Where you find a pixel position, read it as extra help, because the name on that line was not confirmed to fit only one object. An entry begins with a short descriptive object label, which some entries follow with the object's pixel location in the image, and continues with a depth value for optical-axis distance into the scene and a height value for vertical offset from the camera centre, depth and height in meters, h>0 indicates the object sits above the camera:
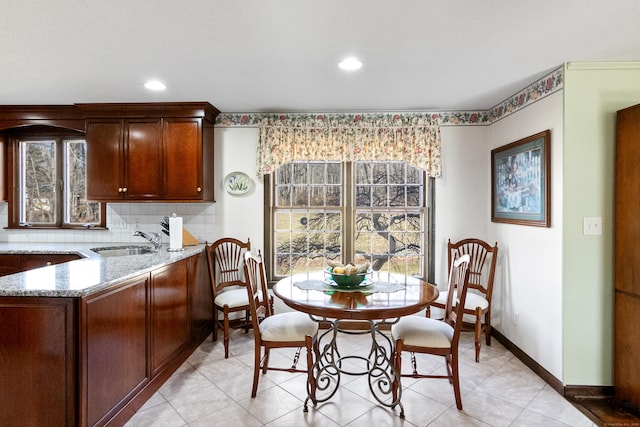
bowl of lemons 2.43 -0.45
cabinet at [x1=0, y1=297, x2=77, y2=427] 1.72 -0.74
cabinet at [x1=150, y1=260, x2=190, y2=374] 2.50 -0.80
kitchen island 1.72 -0.71
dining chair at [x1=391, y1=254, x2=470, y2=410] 2.24 -0.84
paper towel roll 3.17 -0.20
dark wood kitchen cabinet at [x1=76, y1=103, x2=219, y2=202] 3.46 +0.61
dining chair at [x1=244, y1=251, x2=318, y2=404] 2.26 -0.83
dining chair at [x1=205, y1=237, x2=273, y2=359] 3.41 -0.66
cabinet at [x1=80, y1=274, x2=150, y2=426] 1.79 -0.80
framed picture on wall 2.70 +0.26
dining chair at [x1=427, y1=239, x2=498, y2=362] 3.08 -0.71
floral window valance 3.67 +0.78
